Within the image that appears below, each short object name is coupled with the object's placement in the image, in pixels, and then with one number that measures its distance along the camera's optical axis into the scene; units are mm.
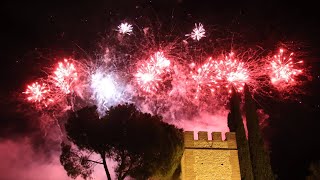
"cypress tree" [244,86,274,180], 21531
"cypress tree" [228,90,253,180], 21969
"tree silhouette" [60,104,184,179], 20297
